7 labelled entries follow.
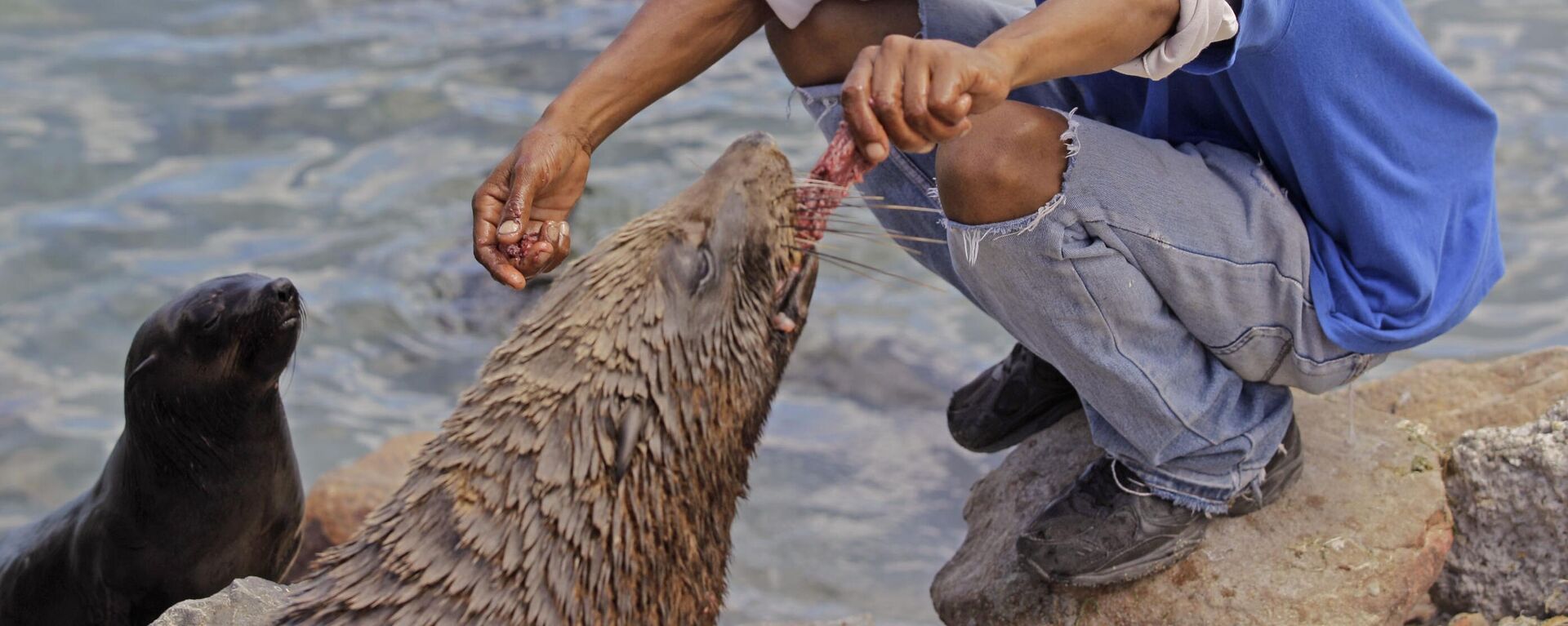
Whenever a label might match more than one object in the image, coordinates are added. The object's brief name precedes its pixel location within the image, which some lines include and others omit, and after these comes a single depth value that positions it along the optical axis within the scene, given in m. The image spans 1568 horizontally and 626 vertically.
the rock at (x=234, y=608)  2.84
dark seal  3.45
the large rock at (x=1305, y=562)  3.23
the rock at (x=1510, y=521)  3.31
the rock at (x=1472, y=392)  3.98
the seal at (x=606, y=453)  2.78
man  2.80
